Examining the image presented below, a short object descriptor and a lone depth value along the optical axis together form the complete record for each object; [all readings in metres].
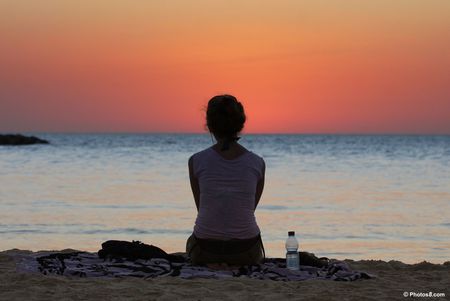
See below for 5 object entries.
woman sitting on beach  7.14
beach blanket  7.09
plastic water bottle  7.20
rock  82.31
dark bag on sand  7.68
